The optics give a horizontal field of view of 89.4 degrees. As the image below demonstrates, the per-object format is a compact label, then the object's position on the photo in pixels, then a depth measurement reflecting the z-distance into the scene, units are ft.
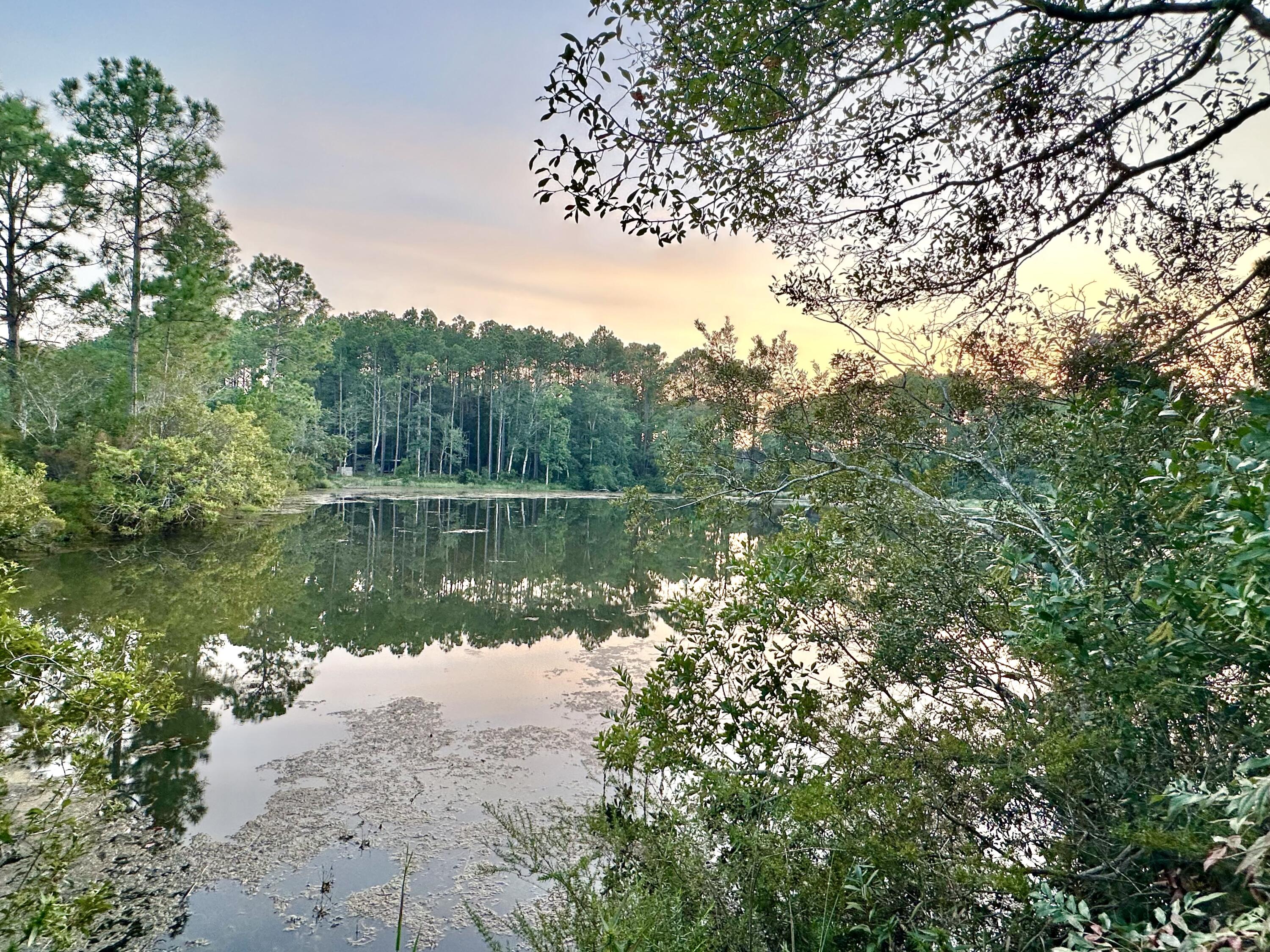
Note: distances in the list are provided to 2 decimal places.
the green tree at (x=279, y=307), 105.19
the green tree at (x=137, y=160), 54.80
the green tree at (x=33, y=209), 49.24
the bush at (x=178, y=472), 50.16
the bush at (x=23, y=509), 34.88
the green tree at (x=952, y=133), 7.78
